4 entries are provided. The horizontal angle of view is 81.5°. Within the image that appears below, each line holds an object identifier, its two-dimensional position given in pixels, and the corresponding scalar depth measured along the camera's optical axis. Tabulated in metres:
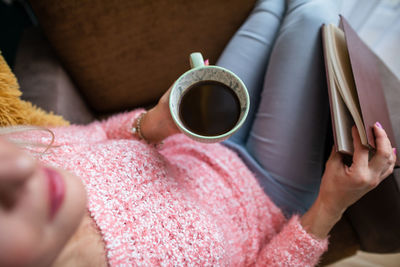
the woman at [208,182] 0.30
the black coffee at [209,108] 0.52
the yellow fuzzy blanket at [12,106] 0.54
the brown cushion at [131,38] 0.76
